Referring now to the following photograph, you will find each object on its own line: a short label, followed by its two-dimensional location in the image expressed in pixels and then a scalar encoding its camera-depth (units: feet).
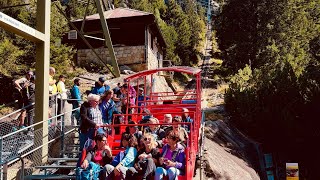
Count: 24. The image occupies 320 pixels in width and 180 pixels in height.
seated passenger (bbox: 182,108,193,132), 22.60
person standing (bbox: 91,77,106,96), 26.77
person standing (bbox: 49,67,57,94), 26.77
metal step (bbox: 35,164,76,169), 19.18
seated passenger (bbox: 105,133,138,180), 16.08
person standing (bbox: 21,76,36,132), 23.75
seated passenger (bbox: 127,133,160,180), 16.20
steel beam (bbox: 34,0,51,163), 20.86
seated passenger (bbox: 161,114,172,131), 20.40
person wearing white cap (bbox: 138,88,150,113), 29.81
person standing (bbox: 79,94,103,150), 19.82
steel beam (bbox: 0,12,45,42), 17.15
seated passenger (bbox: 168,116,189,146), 18.01
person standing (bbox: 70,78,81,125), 27.33
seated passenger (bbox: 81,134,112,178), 16.77
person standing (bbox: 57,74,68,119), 26.48
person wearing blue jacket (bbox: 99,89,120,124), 23.21
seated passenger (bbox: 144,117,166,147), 19.60
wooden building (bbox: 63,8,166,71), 63.90
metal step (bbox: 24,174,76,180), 17.54
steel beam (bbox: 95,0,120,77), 36.30
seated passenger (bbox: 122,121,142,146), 17.70
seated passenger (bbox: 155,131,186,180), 16.63
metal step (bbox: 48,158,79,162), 20.81
